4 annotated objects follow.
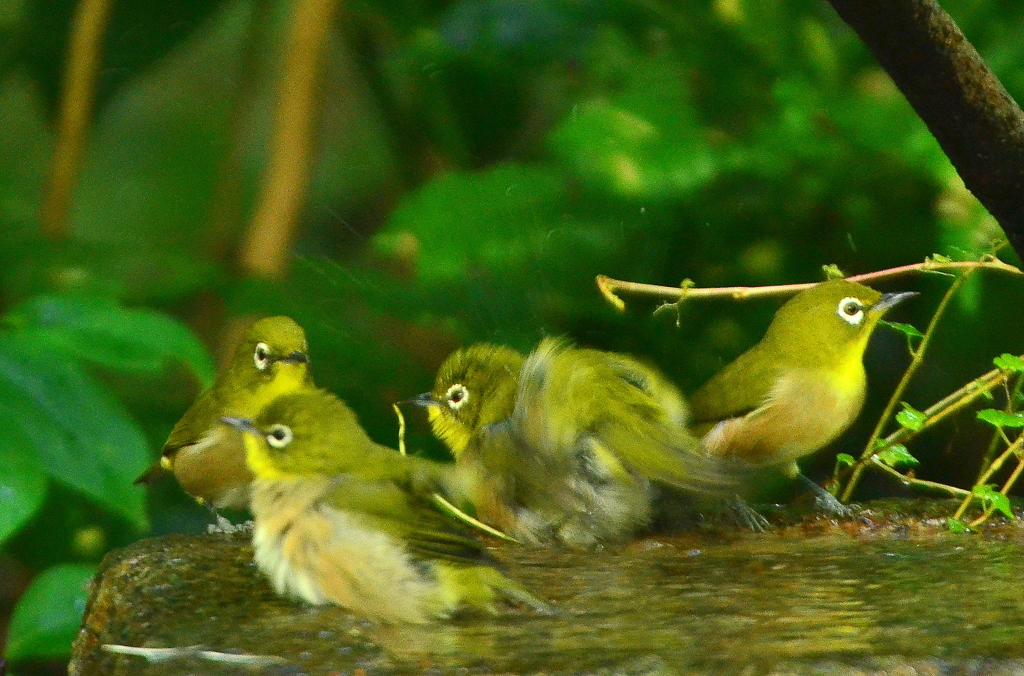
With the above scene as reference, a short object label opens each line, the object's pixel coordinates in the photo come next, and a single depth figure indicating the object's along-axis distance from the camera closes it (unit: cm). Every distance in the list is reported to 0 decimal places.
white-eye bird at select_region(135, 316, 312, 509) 536
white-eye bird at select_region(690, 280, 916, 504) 496
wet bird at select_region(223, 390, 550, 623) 358
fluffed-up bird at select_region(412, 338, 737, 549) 446
